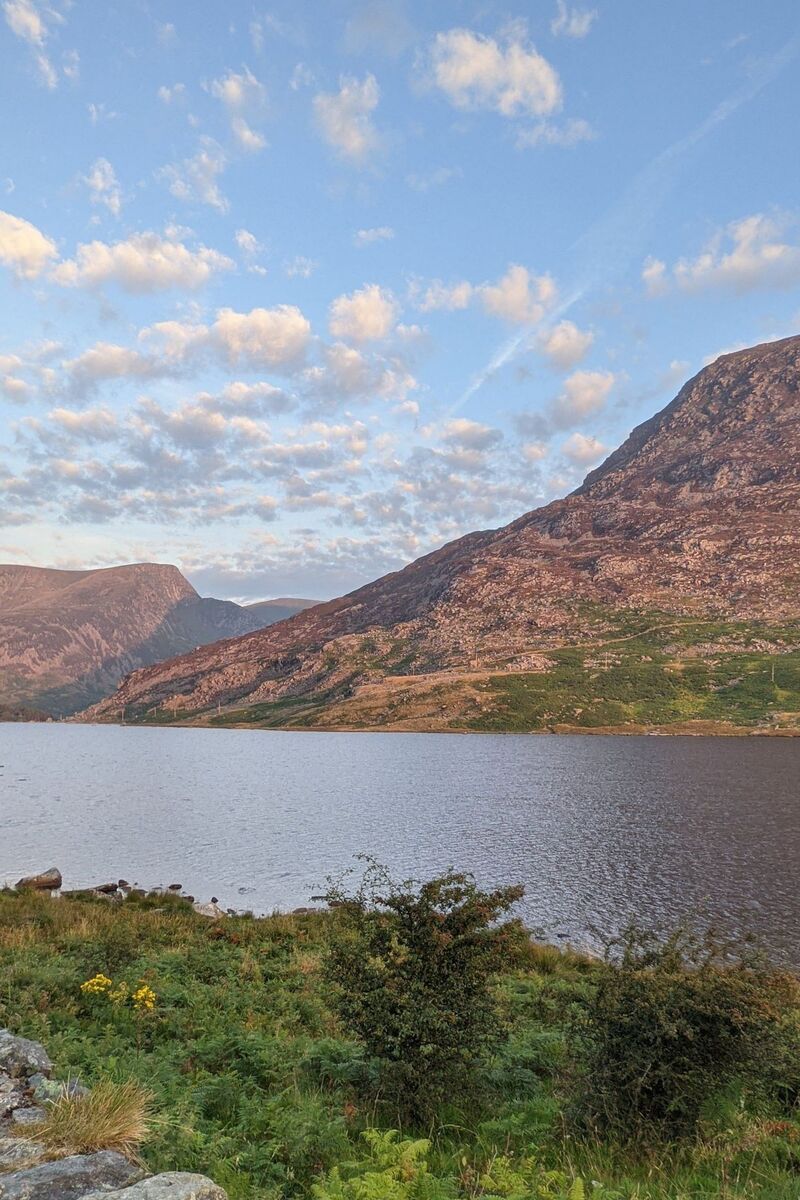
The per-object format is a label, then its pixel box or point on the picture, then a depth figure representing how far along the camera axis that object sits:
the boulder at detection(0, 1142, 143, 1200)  5.87
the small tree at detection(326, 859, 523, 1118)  10.43
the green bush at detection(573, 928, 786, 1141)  8.84
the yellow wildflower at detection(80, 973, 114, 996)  14.84
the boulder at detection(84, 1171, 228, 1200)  5.58
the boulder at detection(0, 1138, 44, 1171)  6.28
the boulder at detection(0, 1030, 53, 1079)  9.18
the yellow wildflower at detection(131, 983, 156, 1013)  14.27
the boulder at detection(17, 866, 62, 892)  37.84
